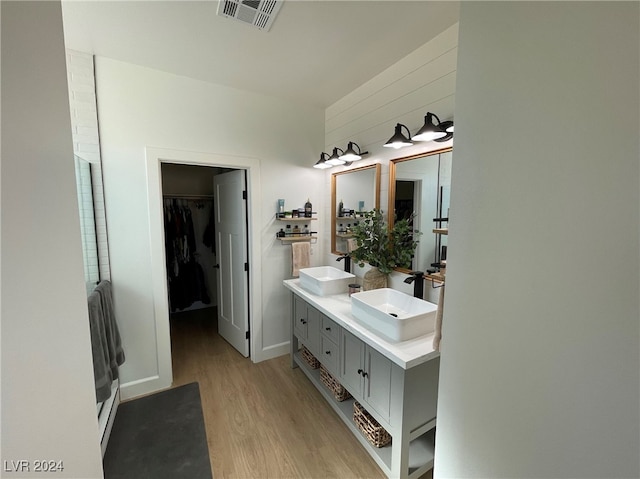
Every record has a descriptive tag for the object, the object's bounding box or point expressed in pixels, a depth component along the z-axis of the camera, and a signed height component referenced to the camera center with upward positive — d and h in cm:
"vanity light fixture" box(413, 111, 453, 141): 162 +52
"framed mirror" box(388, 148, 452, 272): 179 +13
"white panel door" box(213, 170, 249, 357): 279 -50
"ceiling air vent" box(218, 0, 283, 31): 144 +114
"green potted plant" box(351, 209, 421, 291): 205 -25
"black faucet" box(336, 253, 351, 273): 270 -49
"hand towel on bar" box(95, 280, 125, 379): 190 -86
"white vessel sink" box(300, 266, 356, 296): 230 -62
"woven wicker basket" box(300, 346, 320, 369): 258 -142
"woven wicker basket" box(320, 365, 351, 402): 218 -144
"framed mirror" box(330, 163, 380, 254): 239 +16
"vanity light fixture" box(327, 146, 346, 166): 252 +52
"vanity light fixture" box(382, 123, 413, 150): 188 +53
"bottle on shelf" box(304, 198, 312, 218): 287 +5
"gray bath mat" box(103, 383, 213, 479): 167 -160
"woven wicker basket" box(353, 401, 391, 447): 176 -145
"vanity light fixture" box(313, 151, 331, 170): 269 +53
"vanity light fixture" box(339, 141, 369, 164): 238 +54
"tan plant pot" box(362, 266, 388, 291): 220 -54
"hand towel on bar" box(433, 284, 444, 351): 138 -61
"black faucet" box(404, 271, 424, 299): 189 -48
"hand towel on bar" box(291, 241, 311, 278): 285 -45
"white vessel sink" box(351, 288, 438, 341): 152 -64
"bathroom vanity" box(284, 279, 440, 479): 148 -104
